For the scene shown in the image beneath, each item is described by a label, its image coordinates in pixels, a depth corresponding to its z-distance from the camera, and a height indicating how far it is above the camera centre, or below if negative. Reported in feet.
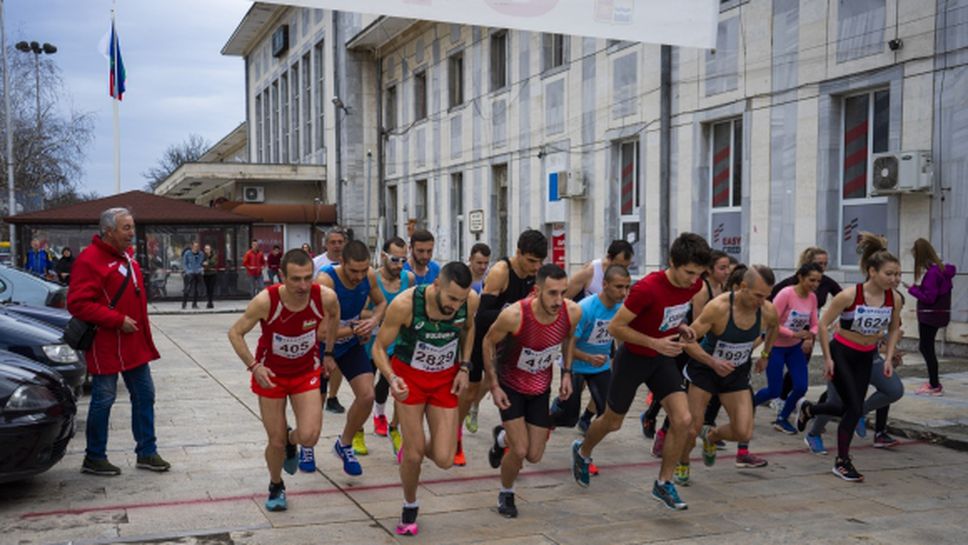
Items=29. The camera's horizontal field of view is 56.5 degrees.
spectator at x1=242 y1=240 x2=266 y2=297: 93.35 -3.02
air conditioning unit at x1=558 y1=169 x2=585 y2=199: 69.31 +3.74
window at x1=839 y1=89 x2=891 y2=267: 45.98 +3.66
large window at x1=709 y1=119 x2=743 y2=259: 55.21 +2.83
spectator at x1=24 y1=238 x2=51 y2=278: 84.17 -2.38
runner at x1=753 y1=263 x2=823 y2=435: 28.14 -3.16
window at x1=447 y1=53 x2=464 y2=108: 93.91 +16.00
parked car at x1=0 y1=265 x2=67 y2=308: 40.19 -2.49
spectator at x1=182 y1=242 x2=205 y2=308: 87.45 -3.10
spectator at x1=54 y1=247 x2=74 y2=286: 78.07 -2.84
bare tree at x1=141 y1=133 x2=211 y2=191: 273.33 +23.77
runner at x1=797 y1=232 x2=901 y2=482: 23.81 -2.75
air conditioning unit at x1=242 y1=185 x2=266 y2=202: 133.18 +6.06
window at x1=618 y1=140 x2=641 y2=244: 65.26 +3.22
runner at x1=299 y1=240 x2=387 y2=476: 23.07 -2.49
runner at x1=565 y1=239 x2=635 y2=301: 26.27 -1.24
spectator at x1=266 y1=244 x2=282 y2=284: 96.53 -2.92
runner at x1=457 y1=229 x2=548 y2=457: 24.21 -1.62
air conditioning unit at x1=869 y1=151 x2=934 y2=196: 41.60 +2.78
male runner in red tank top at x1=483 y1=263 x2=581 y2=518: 19.72 -2.93
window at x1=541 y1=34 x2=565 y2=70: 73.51 +15.02
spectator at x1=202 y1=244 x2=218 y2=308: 86.43 -3.47
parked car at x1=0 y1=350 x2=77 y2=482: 19.92 -4.23
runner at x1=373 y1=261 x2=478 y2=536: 18.56 -2.77
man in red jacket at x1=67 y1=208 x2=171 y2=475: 22.20 -2.51
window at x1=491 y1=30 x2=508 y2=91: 83.87 +16.21
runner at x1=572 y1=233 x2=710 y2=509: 20.22 -2.52
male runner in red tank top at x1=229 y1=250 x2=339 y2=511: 19.44 -2.70
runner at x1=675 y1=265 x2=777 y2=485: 22.26 -3.10
